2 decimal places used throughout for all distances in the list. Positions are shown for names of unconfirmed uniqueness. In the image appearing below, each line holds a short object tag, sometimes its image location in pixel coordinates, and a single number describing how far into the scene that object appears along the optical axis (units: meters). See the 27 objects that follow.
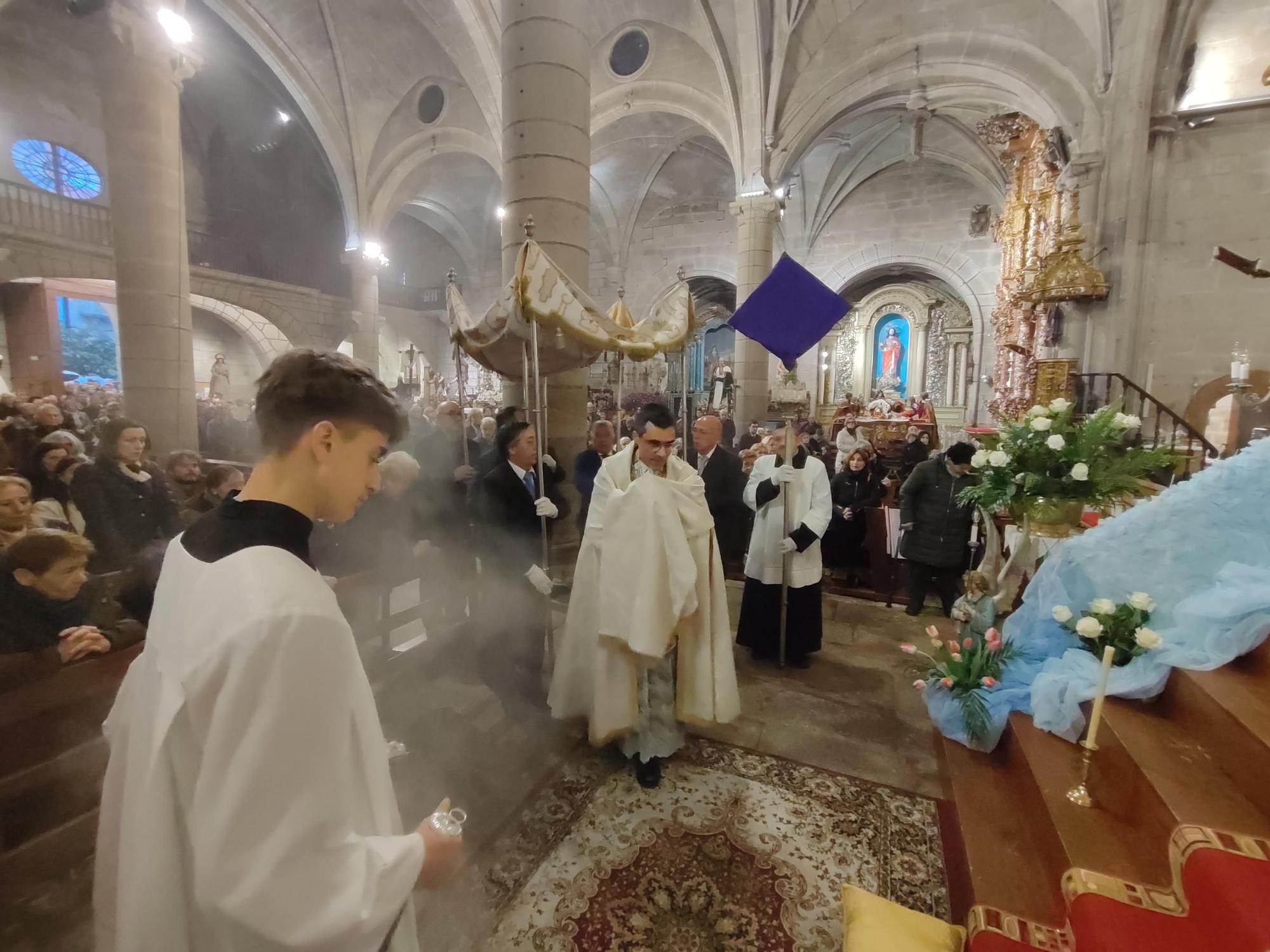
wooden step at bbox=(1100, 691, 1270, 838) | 1.78
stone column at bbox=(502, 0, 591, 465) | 4.52
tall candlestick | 2.06
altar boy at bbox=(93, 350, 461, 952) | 0.83
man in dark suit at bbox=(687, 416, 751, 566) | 4.91
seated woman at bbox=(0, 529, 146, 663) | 2.19
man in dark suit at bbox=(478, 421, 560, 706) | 3.56
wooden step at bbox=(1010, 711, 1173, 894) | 1.85
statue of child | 3.45
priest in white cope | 2.78
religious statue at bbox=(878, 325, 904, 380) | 17.72
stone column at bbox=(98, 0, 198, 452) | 5.37
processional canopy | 3.16
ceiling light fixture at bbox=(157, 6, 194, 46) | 5.27
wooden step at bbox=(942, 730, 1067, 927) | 1.98
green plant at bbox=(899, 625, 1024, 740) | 2.80
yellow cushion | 1.92
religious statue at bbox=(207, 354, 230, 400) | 14.70
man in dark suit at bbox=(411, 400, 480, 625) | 4.28
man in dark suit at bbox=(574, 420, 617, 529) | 4.89
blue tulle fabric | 2.21
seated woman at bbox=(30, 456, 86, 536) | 3.86
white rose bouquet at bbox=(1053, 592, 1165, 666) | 2.46
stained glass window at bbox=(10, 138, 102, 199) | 12.01
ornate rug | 2.20
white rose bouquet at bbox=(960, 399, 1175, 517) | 3.41
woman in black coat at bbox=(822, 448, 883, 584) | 5.95
